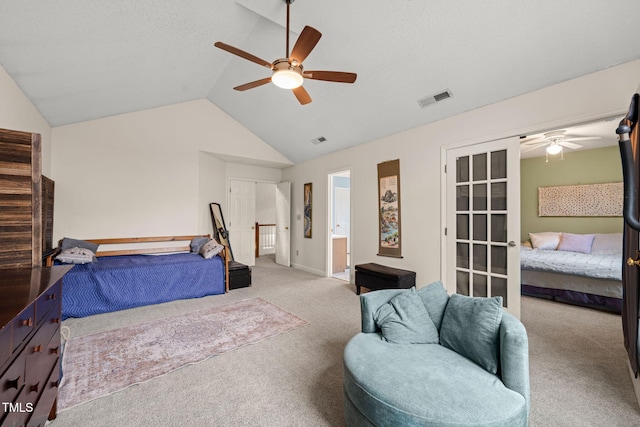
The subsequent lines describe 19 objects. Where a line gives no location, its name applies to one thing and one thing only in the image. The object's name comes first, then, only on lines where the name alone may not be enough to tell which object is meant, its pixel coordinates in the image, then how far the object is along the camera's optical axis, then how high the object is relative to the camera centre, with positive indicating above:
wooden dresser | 0.91 -0.52
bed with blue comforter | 3.32 -0.87
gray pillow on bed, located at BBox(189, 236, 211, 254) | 4.74 -0.47
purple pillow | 4.54 -0.44
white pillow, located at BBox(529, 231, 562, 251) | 4.92 -0.43
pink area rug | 2.00 -1.18
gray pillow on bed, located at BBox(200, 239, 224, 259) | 4.37 -0.53
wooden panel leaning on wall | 1.63 +0.10
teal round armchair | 1.23 -0.81
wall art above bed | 4.67 +0.30
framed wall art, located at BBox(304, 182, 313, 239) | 5.91 +0.22
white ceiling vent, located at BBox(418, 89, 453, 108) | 3.18 +1.40
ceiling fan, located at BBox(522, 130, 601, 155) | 4.11 +1.18
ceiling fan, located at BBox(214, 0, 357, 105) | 2.06 +1.22
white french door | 3.02 -0.05
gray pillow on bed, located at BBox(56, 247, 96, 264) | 3.53 -0.51
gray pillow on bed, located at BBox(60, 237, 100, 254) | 3.91 -0.41
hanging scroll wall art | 4.14 +0.11
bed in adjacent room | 3.43 -0.70
